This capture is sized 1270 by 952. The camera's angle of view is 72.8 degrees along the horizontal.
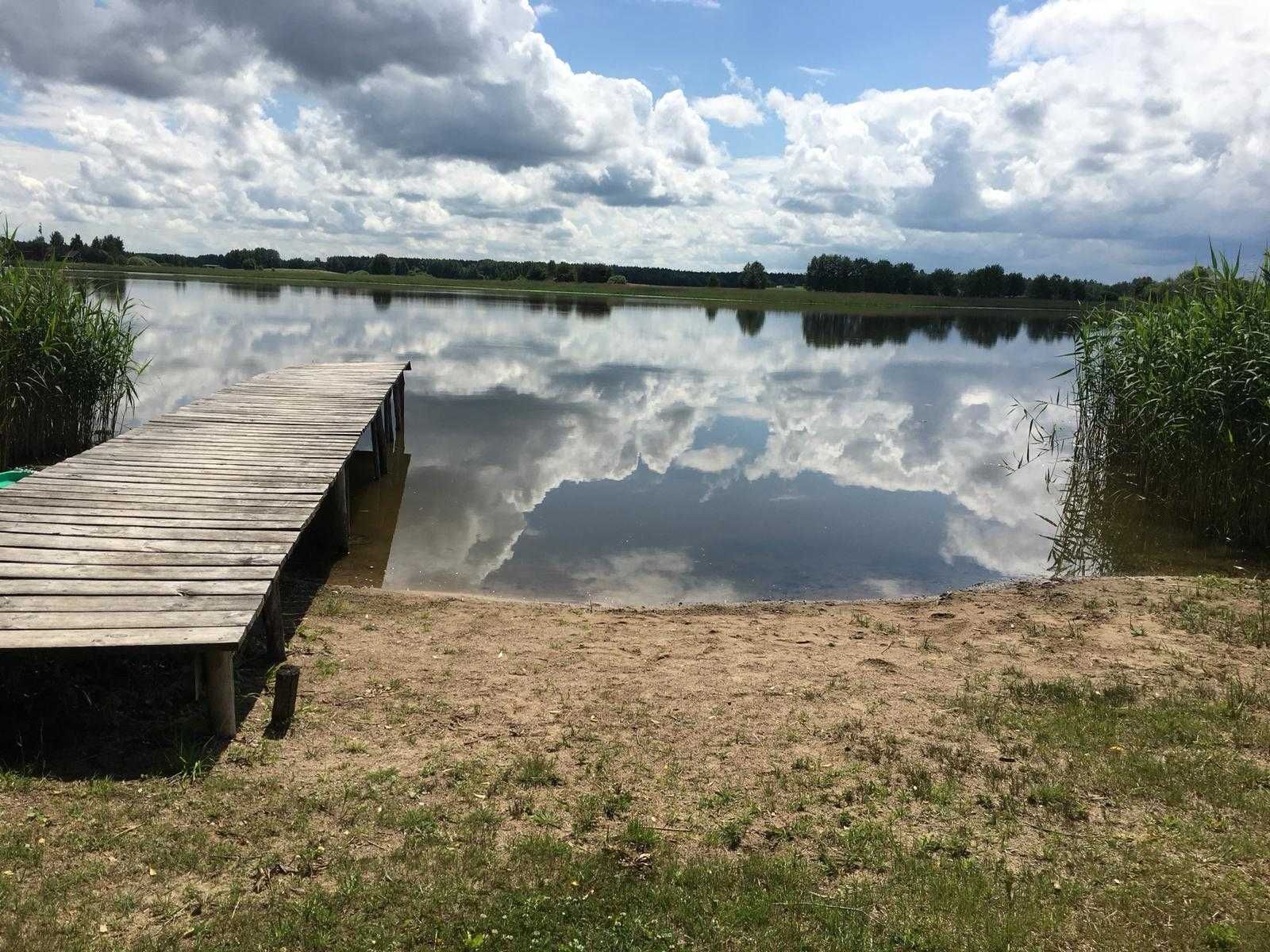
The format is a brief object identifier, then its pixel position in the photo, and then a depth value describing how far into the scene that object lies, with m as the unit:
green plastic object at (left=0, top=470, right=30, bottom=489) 9.16
